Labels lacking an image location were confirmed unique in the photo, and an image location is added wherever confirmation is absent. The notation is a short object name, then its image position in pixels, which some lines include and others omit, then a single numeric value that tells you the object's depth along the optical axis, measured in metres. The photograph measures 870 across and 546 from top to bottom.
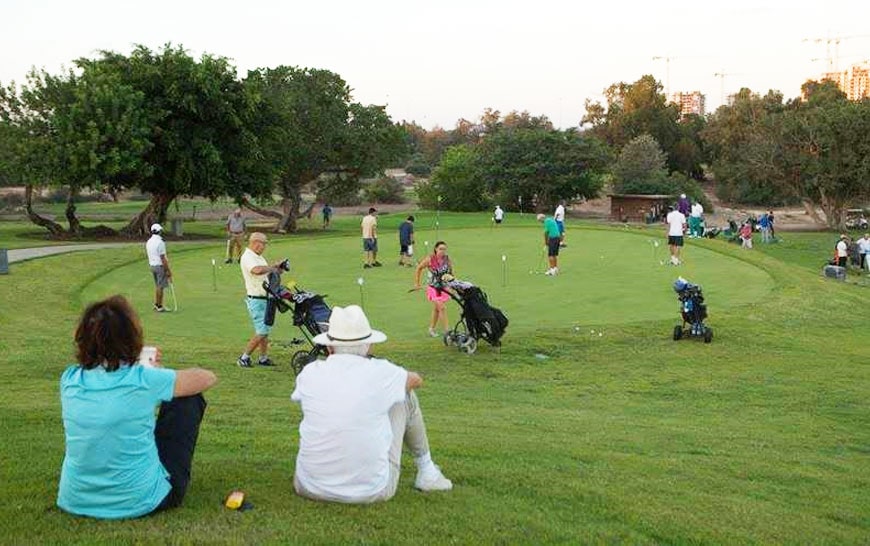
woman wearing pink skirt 15.10
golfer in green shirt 23.47
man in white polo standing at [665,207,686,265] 25.67
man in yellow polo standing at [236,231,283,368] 13.35
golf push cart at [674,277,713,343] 15.82
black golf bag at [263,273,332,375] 12.77
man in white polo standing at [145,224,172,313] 18.78
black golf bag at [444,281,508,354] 14.52
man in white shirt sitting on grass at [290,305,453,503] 5.83
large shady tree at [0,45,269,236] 35.78
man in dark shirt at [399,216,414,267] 25.77
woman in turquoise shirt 5.36
